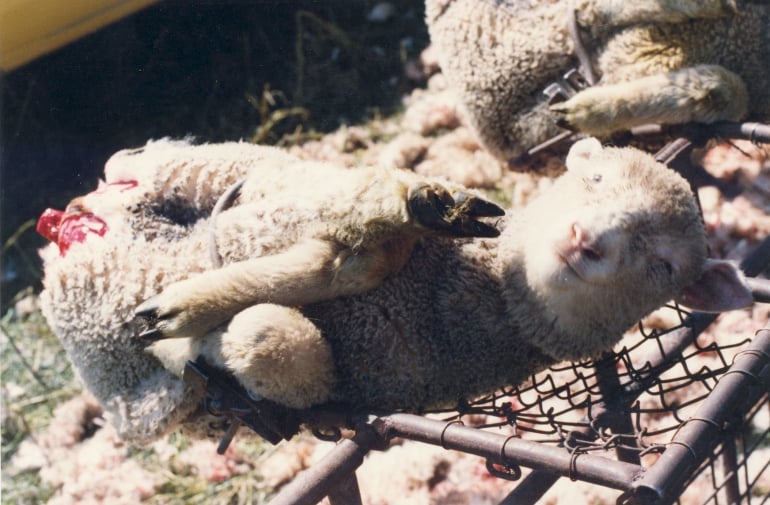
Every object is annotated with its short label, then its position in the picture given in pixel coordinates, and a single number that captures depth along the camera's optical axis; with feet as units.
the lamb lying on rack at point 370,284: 7.33
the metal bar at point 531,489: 7.07
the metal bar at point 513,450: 6.06
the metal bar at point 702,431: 5.75
